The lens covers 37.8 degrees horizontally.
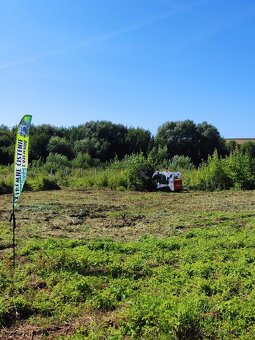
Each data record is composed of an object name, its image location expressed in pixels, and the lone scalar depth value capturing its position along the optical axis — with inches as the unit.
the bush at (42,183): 885.2
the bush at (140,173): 904.3
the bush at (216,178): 906.4
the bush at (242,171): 882.1
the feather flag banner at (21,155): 237.2
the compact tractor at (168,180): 857.5
